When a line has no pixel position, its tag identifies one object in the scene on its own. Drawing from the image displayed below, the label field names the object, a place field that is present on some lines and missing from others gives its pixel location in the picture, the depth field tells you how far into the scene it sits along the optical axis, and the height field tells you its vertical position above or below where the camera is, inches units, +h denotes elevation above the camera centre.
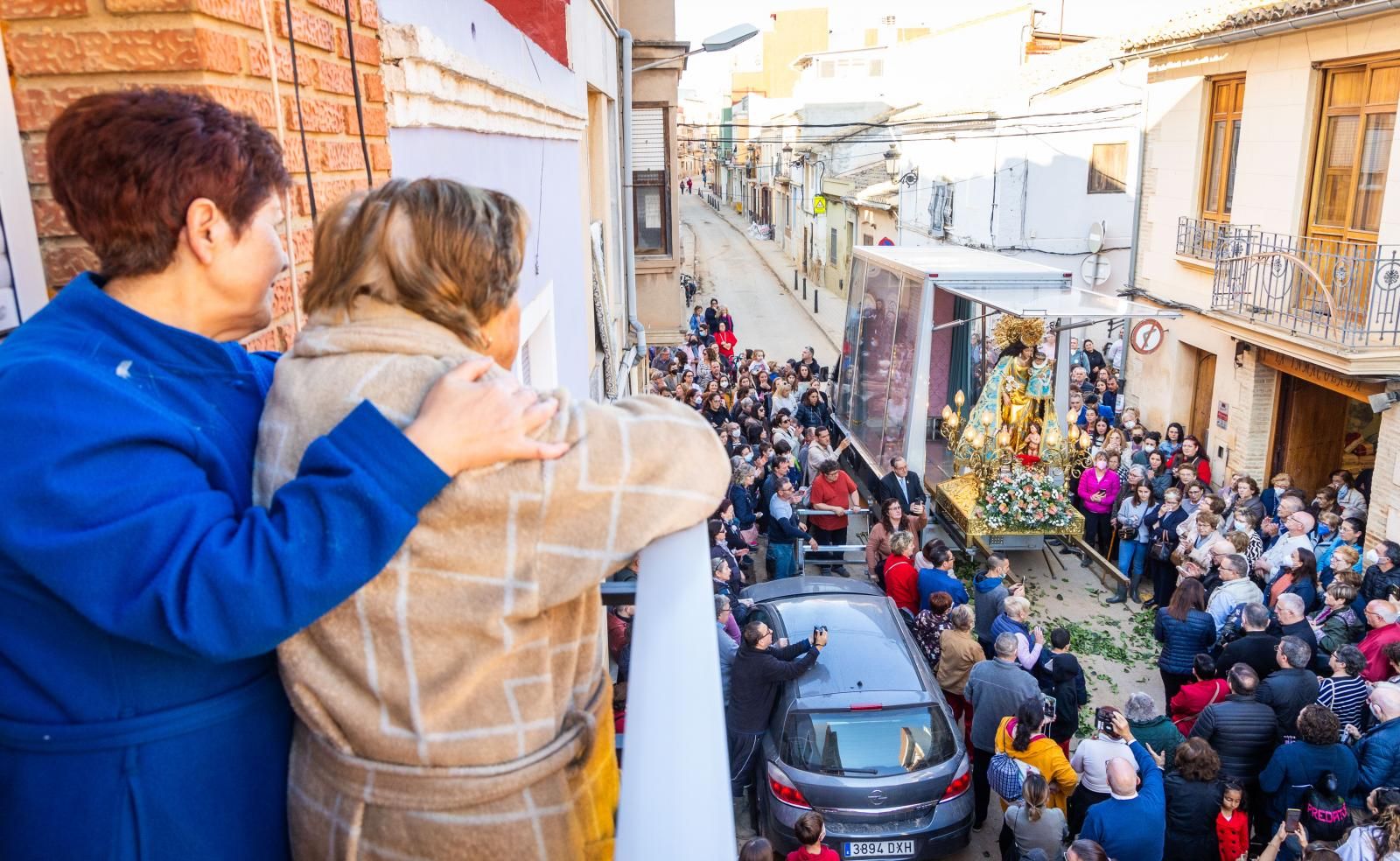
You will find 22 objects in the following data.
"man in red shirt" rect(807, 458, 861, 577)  422.0 -131.1
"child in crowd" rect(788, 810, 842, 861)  209.0 -127.7
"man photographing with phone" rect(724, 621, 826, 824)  251.9 -118.2
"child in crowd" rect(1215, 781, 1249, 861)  220.2 -134.3
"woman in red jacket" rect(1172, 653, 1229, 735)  265.6 -130.0
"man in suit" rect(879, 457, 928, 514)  428.1 -128.5
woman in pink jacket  440.1 -136.4
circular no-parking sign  541.3 -91.8
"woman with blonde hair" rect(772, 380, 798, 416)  573.6 -124.4
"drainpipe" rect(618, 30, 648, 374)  557.6 -29.9
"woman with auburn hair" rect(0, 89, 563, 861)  45.2 -13.9
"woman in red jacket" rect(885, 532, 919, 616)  330.0 -126.4
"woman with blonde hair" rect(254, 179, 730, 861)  48.8 -18.0
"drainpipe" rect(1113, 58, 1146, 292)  650.8 -30.5
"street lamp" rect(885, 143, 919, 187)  1201.0 -12.0
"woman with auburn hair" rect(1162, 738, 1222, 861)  221.6 -130.2
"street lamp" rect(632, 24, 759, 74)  614.5 +65.6
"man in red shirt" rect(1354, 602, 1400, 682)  266.2 -119.1
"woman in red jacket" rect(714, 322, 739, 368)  834.8 -143.3
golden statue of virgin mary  421.7 -89.0
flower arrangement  419.8 -132.7
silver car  242.2 -133.9
